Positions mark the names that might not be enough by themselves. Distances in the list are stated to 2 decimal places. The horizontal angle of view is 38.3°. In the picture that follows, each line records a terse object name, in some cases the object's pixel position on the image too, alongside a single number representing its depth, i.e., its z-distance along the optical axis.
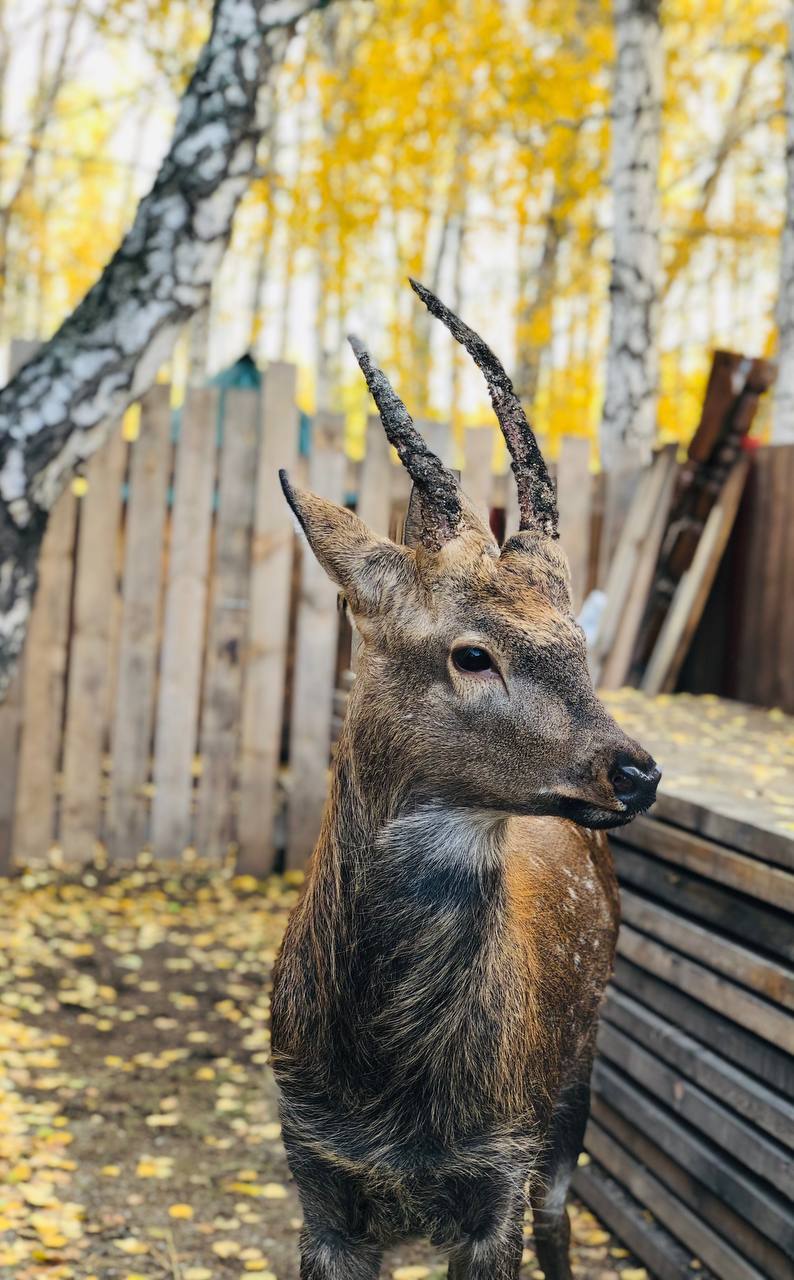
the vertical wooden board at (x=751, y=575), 6.20
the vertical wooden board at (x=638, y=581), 6.45
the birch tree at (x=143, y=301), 4.54
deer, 2.18
